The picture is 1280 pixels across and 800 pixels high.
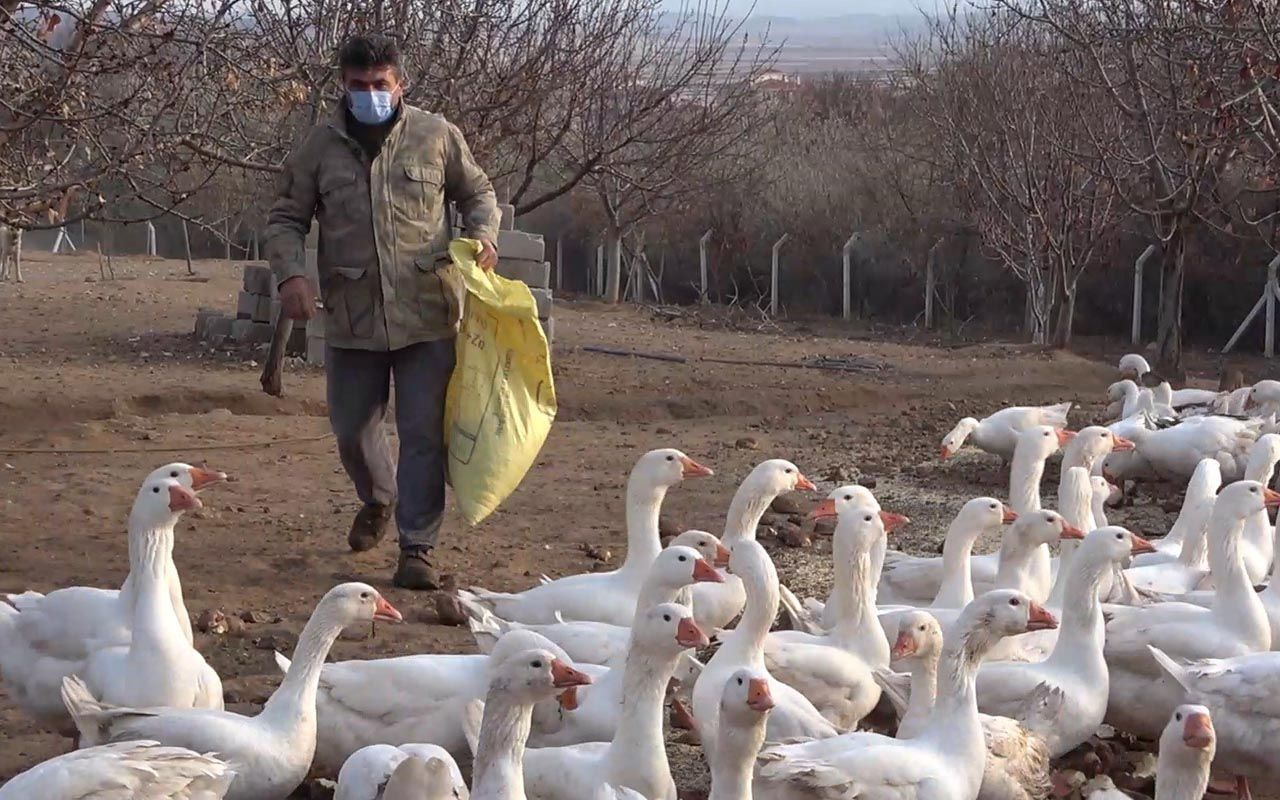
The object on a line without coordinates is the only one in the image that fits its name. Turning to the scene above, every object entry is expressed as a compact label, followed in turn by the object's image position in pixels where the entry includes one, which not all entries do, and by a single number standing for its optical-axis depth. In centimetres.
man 703
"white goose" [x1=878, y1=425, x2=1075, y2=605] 711
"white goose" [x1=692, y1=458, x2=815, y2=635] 689
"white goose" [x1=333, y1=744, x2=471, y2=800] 387
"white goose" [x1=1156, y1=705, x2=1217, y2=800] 454
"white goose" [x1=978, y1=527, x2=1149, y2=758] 546
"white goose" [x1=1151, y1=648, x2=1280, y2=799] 540
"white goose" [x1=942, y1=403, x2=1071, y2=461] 1049
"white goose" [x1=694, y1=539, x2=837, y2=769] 518
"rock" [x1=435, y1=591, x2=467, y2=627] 670
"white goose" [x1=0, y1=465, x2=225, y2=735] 529
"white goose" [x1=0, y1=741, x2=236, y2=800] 389
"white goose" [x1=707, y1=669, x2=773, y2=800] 429
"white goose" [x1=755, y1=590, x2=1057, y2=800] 455
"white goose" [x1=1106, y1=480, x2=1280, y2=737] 596
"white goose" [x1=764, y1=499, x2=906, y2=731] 573
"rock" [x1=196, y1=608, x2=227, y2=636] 640
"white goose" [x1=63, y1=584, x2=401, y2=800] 462
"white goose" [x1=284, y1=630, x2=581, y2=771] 512
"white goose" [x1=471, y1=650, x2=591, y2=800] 429
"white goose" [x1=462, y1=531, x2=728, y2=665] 550
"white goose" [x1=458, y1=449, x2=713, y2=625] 633
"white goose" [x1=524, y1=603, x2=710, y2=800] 465
